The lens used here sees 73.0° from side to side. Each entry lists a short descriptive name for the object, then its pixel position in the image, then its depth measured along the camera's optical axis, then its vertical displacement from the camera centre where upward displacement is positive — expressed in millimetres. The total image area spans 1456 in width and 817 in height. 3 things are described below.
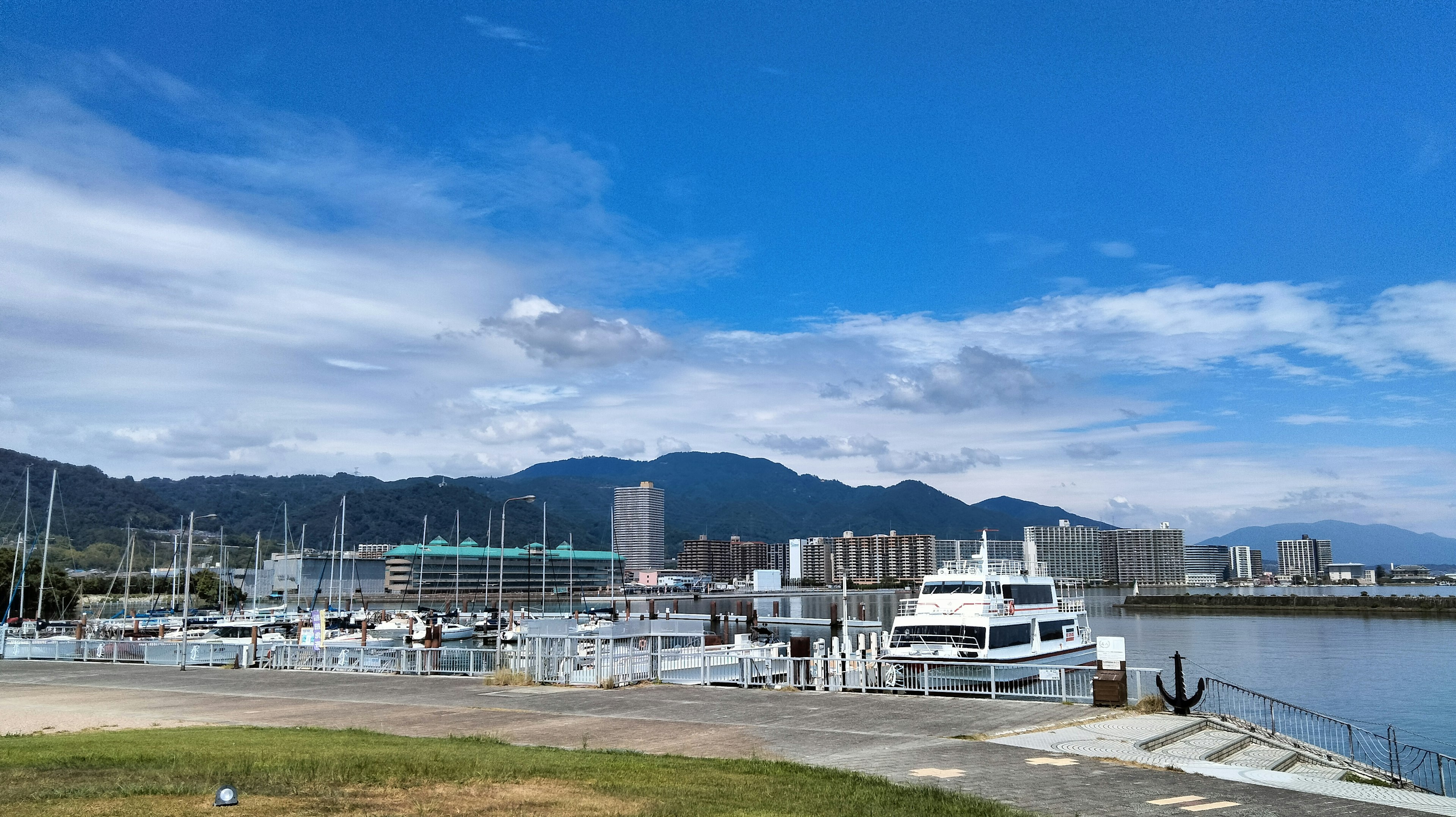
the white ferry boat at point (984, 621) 46031 -3902
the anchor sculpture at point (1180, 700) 18938 -3071
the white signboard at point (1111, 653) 20578 -2333
